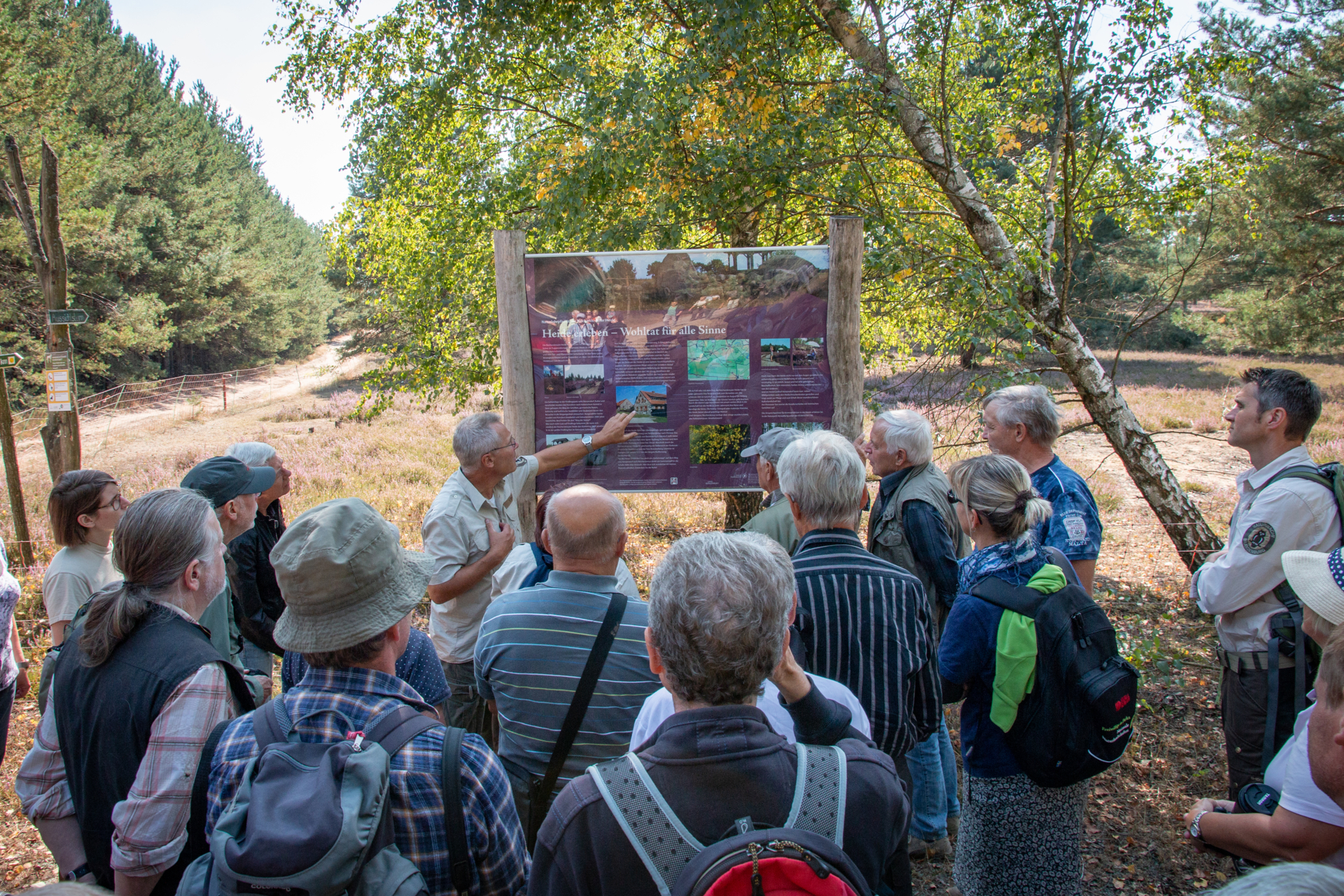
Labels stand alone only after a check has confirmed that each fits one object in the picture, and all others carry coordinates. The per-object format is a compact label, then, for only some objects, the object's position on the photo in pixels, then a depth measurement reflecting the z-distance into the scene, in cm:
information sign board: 450
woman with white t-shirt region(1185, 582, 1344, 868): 190
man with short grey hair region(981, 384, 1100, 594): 348
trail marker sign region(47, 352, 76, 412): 714
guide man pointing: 372
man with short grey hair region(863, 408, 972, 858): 350
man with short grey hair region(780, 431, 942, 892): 254
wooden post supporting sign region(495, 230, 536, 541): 450
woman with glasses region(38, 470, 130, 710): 345
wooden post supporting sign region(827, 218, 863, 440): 445
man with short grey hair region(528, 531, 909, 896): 139
